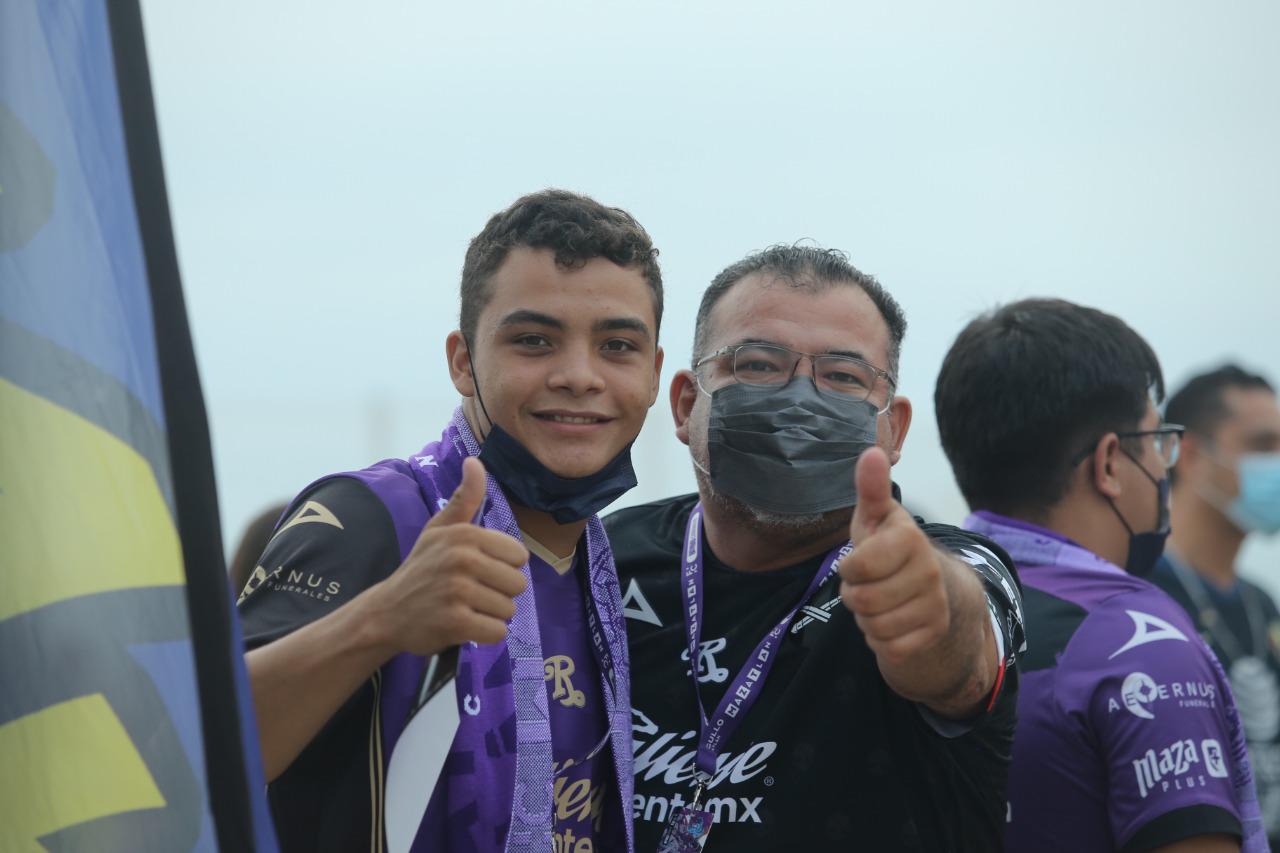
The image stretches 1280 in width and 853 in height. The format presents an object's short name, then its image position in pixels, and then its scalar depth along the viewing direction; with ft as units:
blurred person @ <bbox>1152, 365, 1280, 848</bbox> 17.31
